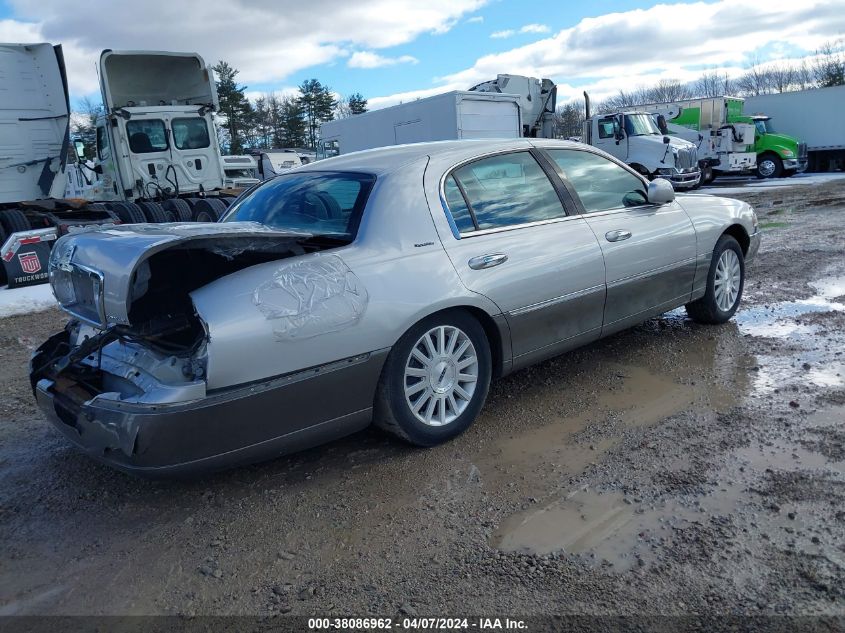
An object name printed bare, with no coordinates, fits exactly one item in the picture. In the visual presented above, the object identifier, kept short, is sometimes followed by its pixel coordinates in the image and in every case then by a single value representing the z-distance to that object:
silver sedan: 2.79
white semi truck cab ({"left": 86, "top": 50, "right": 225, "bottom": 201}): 11.88
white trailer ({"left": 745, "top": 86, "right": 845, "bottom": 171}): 27.11
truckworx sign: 8.86
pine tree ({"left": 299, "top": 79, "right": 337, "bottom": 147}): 58.19
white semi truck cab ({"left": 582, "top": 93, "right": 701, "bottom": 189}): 21.14
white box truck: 16.14
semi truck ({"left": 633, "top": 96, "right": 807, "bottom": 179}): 24.83
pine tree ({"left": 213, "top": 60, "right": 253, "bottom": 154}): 47.62
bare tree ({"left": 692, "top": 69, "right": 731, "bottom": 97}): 80.50
